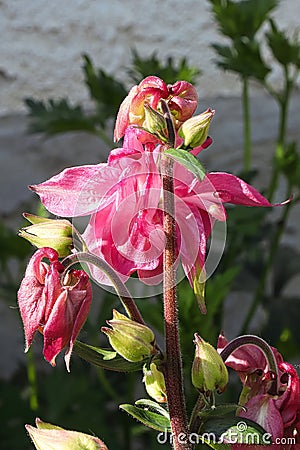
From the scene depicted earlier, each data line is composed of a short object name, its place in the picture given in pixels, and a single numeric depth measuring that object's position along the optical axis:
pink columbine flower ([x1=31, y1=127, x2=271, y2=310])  0.48
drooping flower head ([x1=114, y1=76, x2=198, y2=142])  0.48
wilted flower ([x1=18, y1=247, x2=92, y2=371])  0.47
